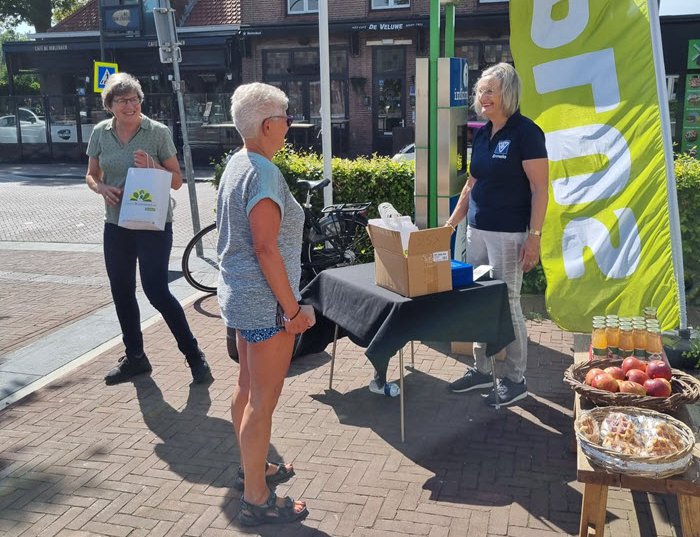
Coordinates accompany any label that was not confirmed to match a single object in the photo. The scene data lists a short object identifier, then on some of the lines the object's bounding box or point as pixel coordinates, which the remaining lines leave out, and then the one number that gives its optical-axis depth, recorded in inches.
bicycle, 262.4
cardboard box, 140.4
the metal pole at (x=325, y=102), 266.4
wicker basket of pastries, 105.7
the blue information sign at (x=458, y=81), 200.7
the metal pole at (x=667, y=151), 178.9
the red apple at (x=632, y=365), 131.1
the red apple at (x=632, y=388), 124.1
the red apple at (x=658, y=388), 123.3
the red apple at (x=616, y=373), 128.7
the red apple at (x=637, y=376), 126.6
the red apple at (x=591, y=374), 129.4
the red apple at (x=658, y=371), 127.6
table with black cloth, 142.1
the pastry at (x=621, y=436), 108.8
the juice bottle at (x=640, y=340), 139.6
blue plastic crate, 151.7
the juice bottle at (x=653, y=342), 138.6
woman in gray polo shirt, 174.1
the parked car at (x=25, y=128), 915.0
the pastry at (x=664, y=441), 107.1
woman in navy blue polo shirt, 155.7
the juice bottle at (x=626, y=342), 140.6
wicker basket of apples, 121.9
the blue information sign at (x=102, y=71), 531.8
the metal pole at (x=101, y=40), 935.8
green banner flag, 182.4
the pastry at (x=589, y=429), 112.3
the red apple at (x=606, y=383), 125.3
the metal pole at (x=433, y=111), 198.1
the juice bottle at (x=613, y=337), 141.6
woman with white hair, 110.5
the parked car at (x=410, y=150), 516.8
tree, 1311.5
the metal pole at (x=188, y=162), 339.0
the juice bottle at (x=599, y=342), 142.4
